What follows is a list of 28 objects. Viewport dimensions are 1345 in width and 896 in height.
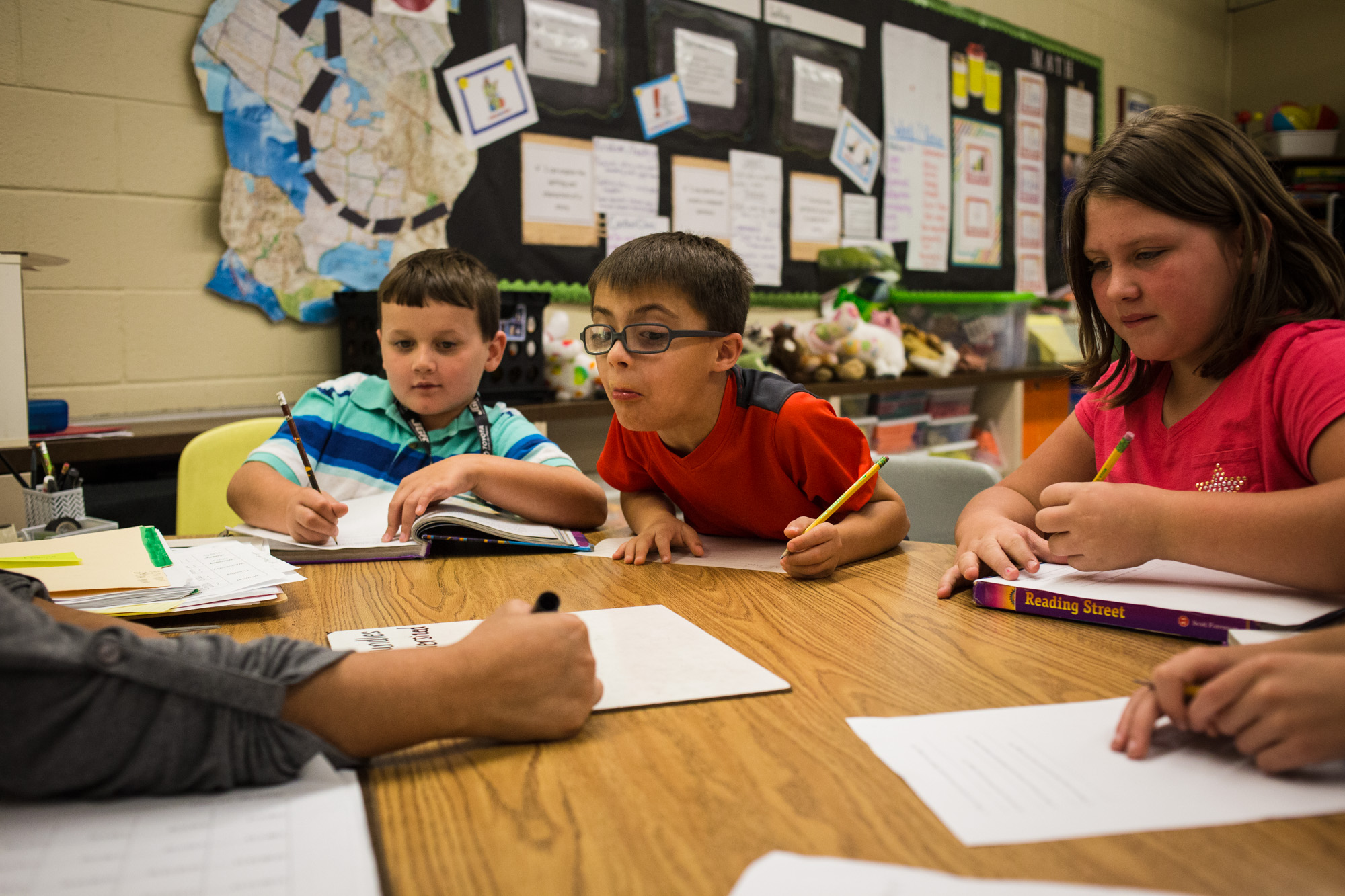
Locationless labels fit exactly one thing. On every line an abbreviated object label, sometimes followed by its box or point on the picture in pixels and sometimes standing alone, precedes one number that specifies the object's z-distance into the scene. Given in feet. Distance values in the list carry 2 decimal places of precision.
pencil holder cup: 3.95
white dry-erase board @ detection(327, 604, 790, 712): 2.04
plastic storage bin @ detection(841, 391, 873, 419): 9.36
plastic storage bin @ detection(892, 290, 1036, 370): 11.46
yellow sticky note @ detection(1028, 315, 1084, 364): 12.01
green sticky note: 3.07
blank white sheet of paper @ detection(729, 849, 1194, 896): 1.22
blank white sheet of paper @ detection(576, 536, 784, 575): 3.49
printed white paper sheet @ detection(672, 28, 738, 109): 8.95
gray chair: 4.99
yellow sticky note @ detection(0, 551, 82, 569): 2.83
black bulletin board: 7.56
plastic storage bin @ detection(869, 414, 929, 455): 9.64
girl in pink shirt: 2.61
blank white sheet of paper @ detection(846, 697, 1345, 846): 1.43
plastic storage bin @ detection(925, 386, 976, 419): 10.62
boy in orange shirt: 3.79
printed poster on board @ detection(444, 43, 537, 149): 7.40
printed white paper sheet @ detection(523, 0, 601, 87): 7.80
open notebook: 3.59
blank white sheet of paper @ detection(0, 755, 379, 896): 1.29
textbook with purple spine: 2.30
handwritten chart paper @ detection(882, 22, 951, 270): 11.16
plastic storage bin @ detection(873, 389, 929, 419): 9.74
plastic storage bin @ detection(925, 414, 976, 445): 10.54
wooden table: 1.32
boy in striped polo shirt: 4.50
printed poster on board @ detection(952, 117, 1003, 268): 12.13
